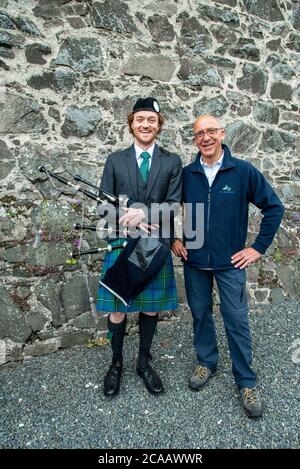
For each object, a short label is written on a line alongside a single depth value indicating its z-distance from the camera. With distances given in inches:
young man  98.3
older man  97.3
